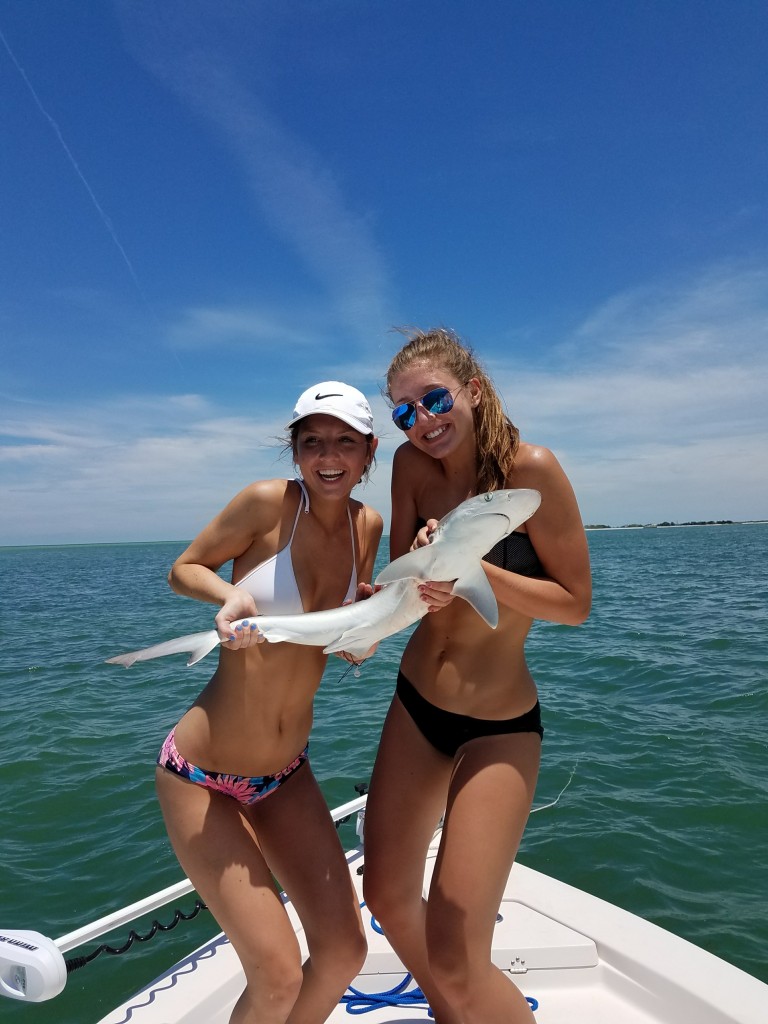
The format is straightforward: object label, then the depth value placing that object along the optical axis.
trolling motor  2.52
